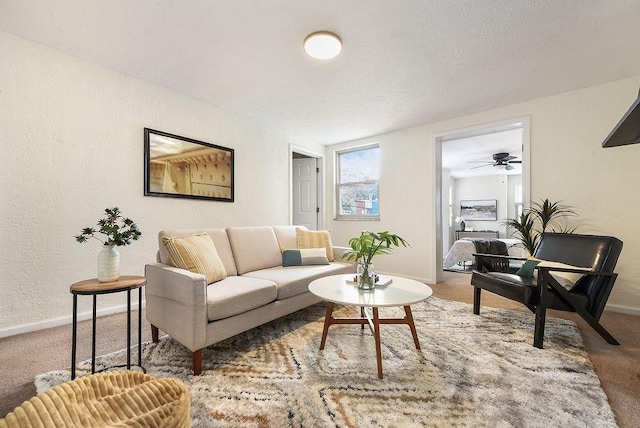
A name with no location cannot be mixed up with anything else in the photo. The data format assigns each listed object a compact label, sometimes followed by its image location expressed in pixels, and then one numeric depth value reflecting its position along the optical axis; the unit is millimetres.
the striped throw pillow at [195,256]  2033
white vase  1637
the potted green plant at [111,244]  1641
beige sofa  1691
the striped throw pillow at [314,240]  3205
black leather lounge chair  2066
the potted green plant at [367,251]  2033
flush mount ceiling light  2133
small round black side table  1455
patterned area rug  1325
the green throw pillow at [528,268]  2578
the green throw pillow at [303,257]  2930
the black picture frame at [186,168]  2986
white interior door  5316
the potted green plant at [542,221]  3115
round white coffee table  1704
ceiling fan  5488
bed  5023
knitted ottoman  690
